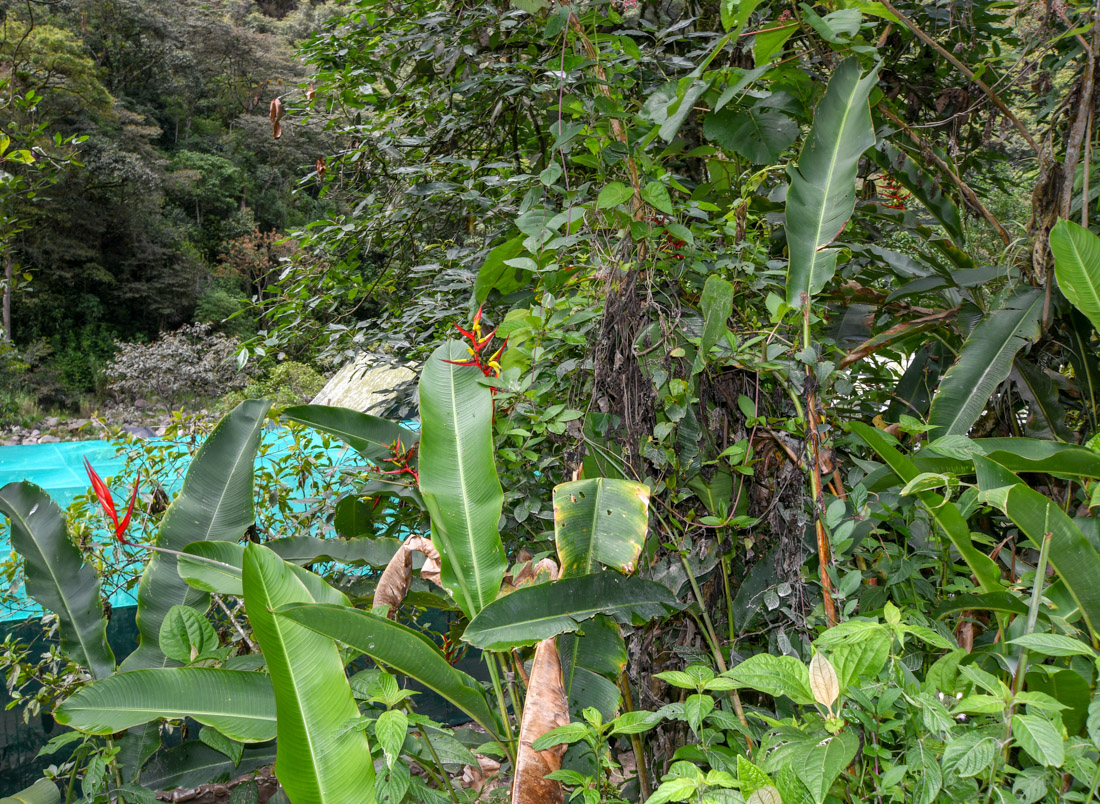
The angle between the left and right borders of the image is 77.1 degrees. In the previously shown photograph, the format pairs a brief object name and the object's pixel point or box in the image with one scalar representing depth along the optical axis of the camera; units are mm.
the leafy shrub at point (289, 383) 10172
